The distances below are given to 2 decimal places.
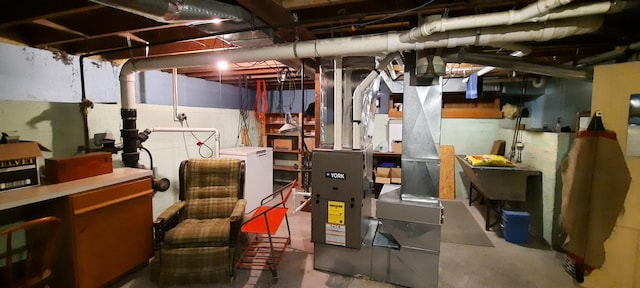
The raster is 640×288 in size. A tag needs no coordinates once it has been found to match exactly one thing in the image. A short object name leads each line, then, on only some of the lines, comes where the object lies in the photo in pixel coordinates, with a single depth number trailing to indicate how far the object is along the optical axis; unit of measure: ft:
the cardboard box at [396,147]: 15.93
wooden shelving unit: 17.94
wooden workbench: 6.43
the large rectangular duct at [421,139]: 7.32
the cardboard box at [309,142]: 17.65
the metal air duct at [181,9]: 4.50
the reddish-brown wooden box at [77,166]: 6.90
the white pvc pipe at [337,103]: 7.86
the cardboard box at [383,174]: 15.54
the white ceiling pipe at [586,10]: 4.62
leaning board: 15.85
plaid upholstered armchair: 7.41
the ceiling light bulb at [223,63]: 7.89
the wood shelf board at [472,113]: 15.06
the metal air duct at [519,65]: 6.93
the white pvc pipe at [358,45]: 5.35
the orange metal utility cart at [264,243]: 7.91
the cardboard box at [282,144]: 17.97
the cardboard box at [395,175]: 15.43
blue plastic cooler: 10.03
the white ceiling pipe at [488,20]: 4.49
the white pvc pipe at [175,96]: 11.56
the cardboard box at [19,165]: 6.07
